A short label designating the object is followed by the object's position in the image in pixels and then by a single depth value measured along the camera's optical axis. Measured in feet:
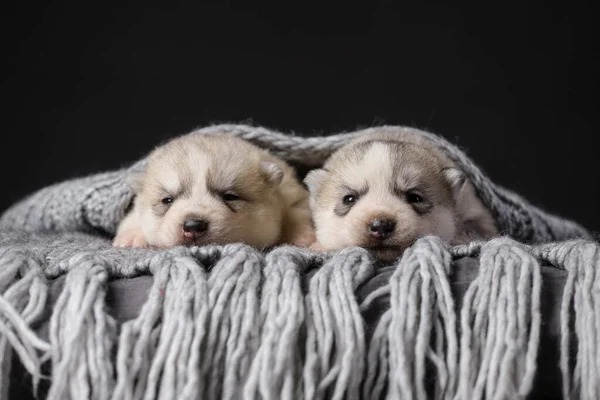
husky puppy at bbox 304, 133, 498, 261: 1.76
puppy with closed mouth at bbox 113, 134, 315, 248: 1.86
